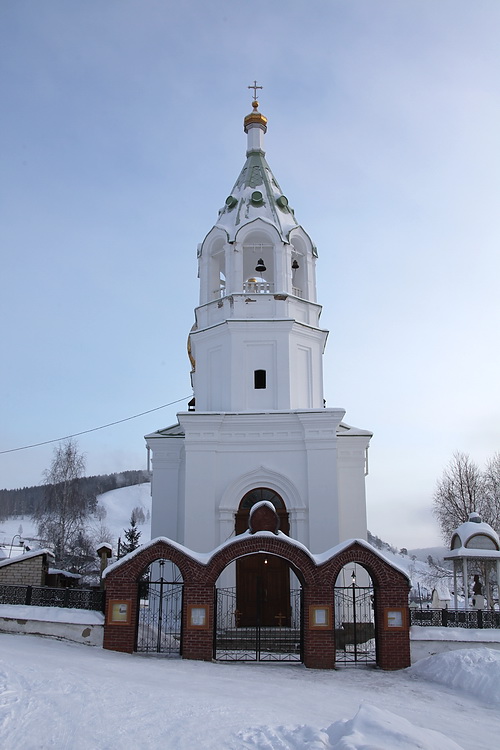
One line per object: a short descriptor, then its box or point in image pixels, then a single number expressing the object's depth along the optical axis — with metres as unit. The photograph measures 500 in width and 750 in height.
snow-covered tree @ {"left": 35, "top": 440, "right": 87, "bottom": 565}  40.59
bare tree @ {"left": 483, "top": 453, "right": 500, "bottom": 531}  33.97
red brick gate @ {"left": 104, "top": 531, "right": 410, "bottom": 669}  14.05
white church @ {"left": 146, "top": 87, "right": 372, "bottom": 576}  18.97
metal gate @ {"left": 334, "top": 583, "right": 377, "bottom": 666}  16.14
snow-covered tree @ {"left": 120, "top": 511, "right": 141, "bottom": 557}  49.65
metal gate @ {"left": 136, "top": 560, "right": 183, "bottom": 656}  15.04
